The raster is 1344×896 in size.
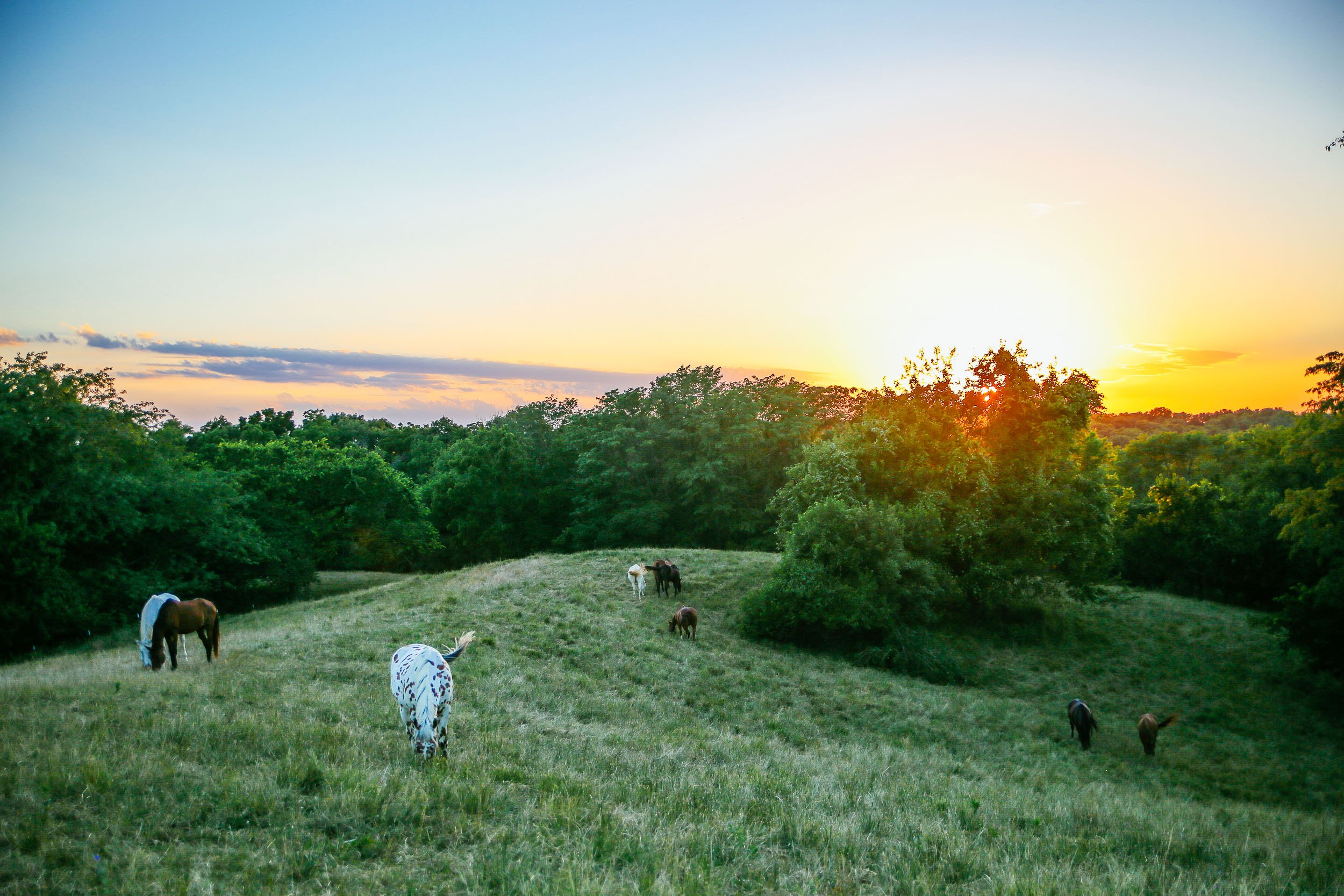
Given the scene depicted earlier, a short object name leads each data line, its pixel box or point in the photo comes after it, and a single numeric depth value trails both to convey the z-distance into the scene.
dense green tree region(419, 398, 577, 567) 54.12
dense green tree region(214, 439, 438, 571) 38.44
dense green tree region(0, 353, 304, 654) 23.59
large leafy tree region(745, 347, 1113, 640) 27.34
